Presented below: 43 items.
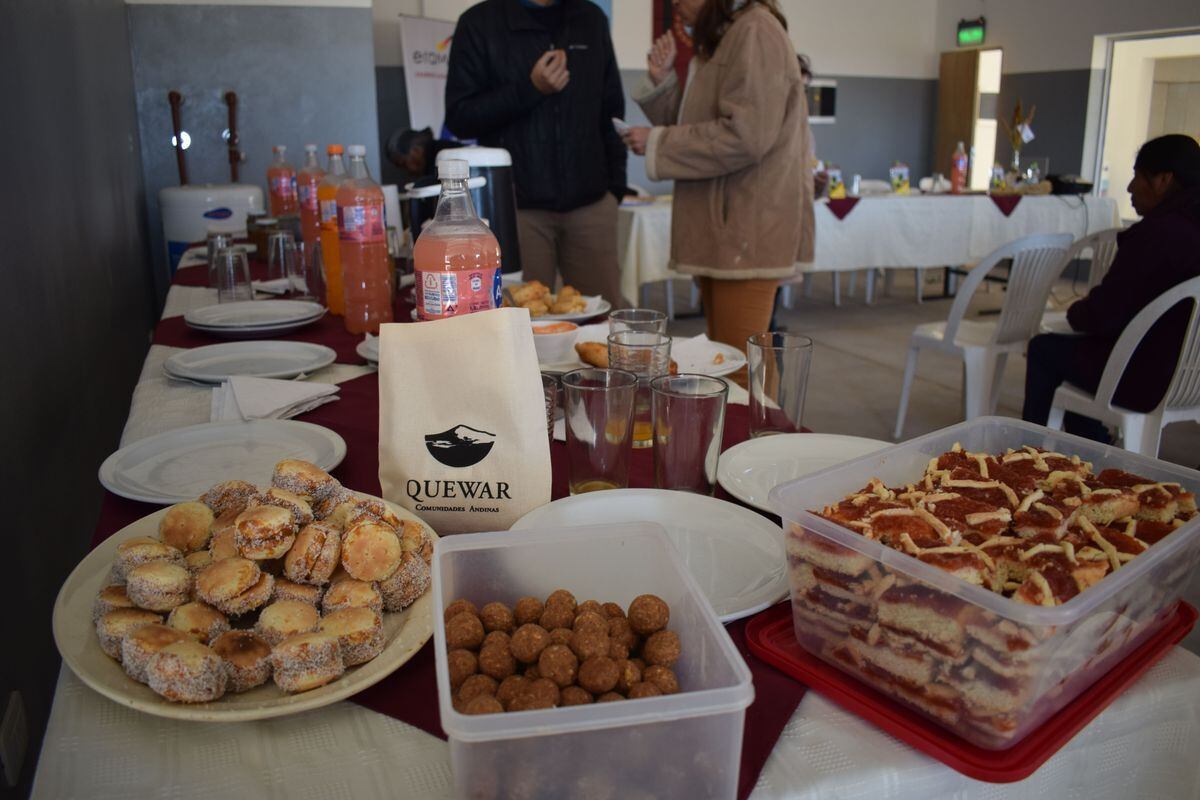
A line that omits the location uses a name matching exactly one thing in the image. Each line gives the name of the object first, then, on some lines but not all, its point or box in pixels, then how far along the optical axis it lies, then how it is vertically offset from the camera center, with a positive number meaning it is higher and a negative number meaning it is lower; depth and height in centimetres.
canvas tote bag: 87 -23
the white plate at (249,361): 149 -29
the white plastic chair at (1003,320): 316 -47
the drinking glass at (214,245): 230 -13
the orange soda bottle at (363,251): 168 -11
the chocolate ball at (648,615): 63 -30
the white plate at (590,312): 186 -26
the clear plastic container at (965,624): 57 -31
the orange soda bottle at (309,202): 242 -2
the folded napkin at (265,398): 128 -30
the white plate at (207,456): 101 -32
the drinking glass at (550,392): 113 -25
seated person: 233 -24
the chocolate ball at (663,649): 60 -31
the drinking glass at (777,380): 117 -25
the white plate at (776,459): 102 -33
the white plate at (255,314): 182 -25
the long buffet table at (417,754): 59 -39
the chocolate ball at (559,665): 58 -31
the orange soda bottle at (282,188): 333 +3
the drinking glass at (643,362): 116 -22
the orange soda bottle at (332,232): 194 -8
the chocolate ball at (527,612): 66 -31
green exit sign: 888 +162
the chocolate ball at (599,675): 57 -31
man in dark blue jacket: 278 +24
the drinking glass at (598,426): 97 -26
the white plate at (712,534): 79 -34
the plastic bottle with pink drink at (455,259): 104 -8
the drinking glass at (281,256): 241 -17
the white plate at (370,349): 158 -28
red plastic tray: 60 -38
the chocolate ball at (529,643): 61 -31
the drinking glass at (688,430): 95 -26
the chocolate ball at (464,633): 62 -31
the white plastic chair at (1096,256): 332 -26
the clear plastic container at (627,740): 49 -31
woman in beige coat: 219 +8
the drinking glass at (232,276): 213 -19
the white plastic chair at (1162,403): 231 -56
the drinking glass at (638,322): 140 -21
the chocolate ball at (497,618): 64 -31
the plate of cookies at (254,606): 62 -32
